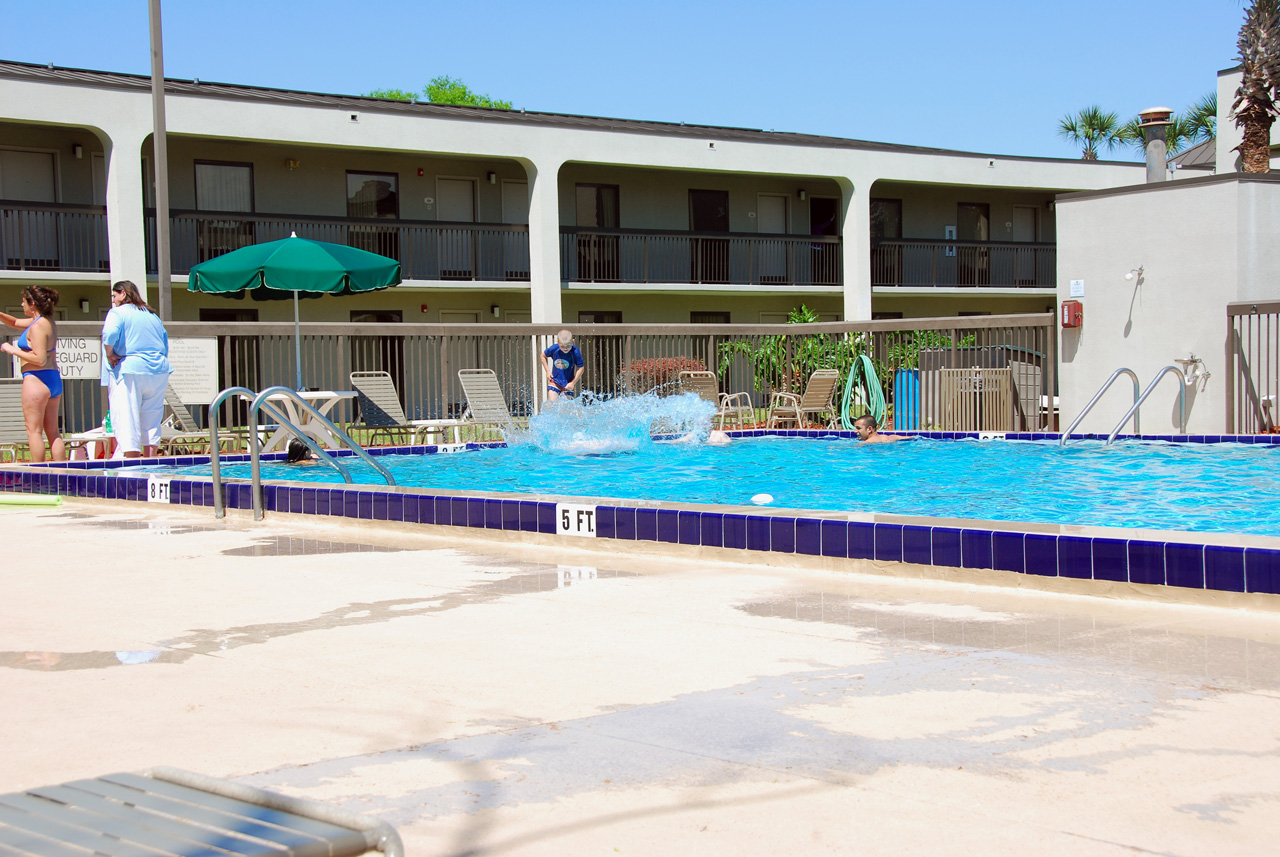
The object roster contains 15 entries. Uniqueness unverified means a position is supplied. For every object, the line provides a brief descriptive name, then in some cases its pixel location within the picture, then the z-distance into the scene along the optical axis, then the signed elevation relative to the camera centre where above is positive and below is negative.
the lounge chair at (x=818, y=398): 15.87 -0.36
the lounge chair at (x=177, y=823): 1.85 -0.71
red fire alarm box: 14.70 +0.63
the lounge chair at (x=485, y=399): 15.44 -0.28
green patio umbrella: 13.41 +1.23
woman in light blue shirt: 10.30 +0.16
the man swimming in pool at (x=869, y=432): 13.46 -0.70
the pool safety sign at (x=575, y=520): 6.56 -0.78
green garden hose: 15.64 -0.33
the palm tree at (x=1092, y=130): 49.94 +9.68
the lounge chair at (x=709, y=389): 16.30 -0.22
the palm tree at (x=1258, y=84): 20.64 +4.69
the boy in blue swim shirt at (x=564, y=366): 15.05 +0.12
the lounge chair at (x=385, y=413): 14.56 -0.41
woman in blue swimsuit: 10.04 +0.17
